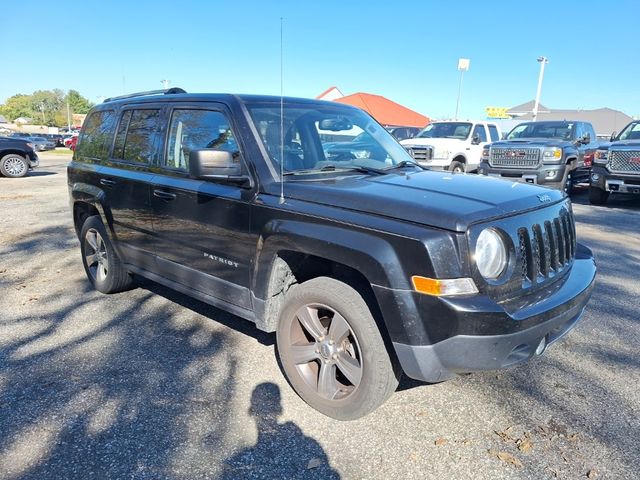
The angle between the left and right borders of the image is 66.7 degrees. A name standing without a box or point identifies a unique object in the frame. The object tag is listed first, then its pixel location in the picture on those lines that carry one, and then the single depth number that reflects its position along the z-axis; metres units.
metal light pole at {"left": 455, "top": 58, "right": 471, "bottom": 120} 24.11
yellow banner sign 45.22
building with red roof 35.62
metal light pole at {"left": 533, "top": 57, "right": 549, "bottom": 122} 28.95
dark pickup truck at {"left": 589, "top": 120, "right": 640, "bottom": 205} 10.11
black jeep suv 2.39
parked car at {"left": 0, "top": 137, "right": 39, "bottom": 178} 15.18
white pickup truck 13.26
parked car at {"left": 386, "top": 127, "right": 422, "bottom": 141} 20.08
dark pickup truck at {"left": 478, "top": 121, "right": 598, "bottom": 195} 10.98
